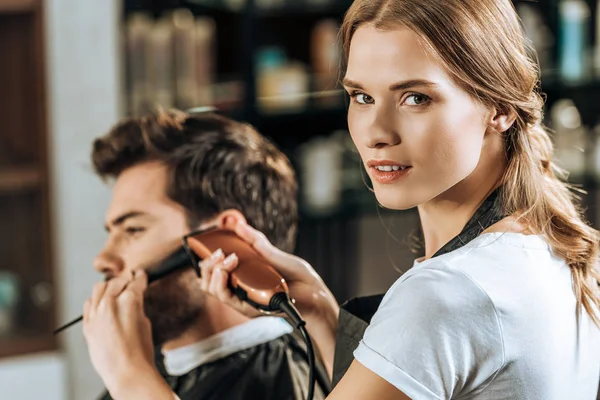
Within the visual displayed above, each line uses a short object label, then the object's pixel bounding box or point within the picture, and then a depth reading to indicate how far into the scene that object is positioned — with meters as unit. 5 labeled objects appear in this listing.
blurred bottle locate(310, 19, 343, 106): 3.32
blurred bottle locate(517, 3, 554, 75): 3.45
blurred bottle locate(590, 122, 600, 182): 3.55
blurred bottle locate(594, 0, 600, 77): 3.50
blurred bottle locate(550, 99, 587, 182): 3.51
